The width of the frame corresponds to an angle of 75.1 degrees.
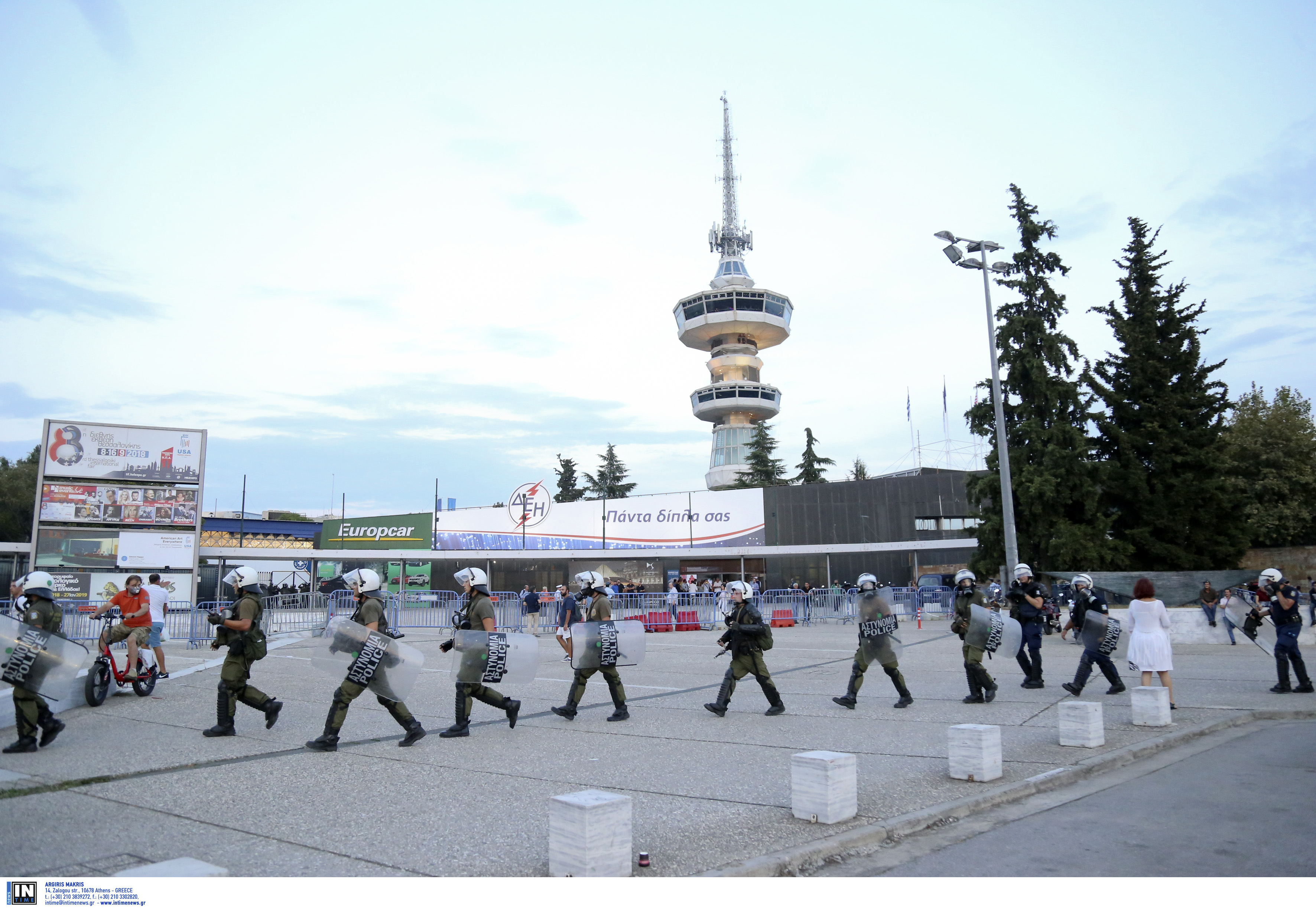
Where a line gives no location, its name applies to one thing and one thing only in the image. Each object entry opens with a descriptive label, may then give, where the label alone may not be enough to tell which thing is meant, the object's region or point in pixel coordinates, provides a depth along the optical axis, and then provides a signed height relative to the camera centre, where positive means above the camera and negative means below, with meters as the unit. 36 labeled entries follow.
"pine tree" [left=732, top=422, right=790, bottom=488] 85.06 +11.09
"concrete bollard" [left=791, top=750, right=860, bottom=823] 5.36 -1.33
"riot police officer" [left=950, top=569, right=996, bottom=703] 10.79 -0.95
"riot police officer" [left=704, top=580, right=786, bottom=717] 10.03 -0.88
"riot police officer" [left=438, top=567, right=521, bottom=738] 8.90 -0.51
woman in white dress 10.15 -0.74
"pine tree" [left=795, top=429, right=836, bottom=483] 83.75 +10.81
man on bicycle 11.52 -0.48
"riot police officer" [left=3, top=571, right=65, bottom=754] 7.88 -1.09
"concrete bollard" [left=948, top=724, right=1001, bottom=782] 6.55 -1.37
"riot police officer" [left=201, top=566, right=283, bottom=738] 8.71 -0.85
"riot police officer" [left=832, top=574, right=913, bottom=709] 10.52 -1.02
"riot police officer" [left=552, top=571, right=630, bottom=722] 10.01 -1.11
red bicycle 11.20 -1.31
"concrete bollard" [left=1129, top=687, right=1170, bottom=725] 8.93 -1.39
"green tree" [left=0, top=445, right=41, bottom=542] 66.31 +6.22
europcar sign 63.03 +3.46
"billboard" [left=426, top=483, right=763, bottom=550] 54.25 +3.53
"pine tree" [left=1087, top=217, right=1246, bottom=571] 31.00 +5.02
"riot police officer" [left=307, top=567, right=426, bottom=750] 8.05 -1.03
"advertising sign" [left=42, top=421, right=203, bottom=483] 35.00 +5.30
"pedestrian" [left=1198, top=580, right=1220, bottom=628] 21.03 -0.72
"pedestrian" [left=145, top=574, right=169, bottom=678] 12.73 -0.37
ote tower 93.75 +25.20
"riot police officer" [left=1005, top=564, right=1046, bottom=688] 12.16 -0.58
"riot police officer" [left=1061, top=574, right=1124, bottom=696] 10.96 -1.12
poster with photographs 34.81 +3.14
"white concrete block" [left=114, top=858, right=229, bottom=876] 3.62 -1.22
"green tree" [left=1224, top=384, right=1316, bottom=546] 37.03 +4.54
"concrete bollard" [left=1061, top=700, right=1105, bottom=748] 7.82 -1.39
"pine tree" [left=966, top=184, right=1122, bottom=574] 28.73 +4.67
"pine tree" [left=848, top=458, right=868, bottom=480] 101.75 +12.34
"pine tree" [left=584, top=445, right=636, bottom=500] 97.38 +11.13
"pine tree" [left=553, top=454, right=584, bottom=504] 103.00 +11.25
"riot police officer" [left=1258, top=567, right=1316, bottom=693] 11.25 -0.76
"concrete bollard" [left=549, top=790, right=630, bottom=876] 4.20 -1.28
